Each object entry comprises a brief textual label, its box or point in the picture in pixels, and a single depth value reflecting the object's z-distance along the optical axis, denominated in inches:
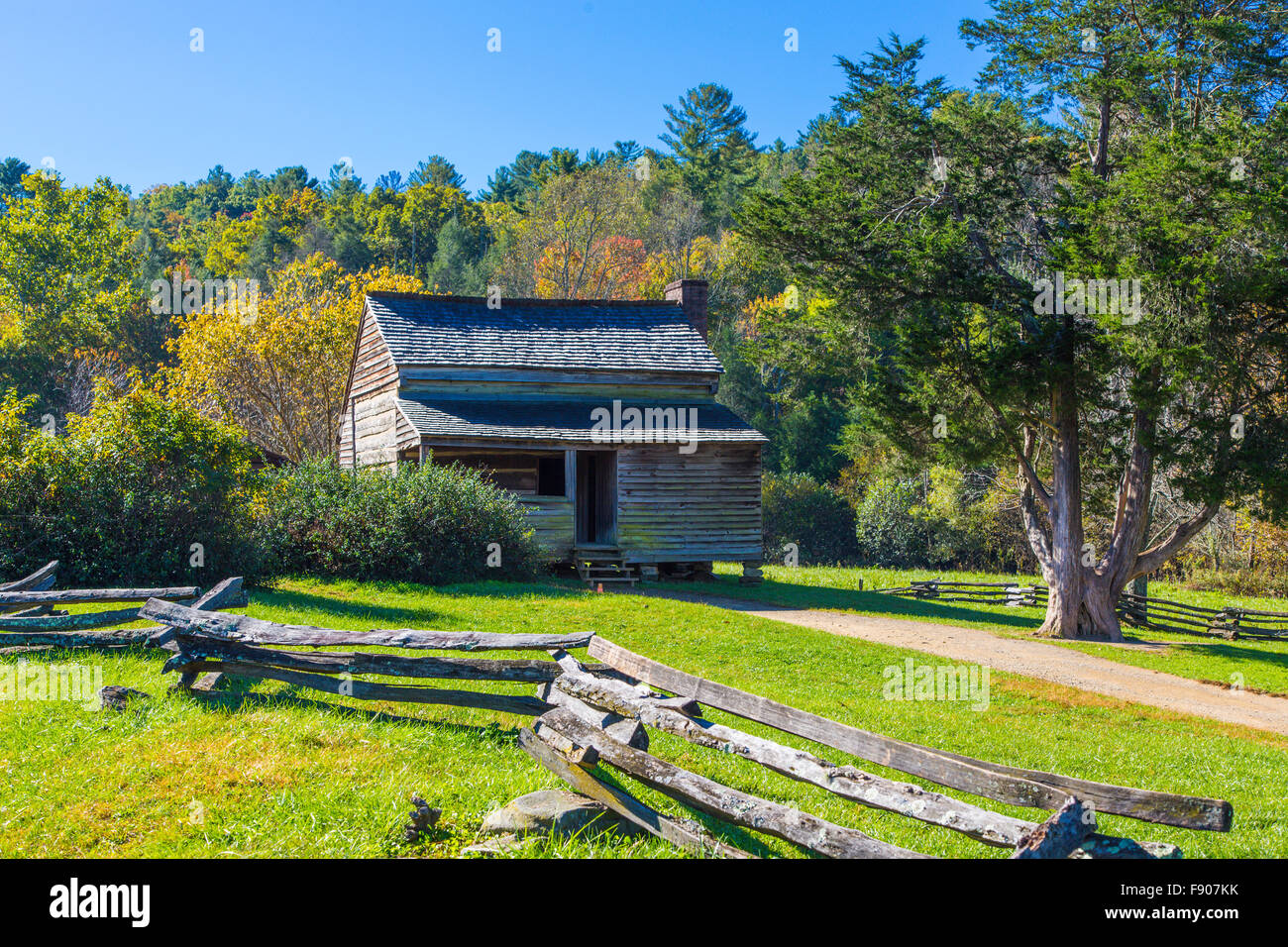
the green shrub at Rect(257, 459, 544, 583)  745.0
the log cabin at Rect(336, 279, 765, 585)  949.2
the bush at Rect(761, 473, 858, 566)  1724.9
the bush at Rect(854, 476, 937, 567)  1631.4
